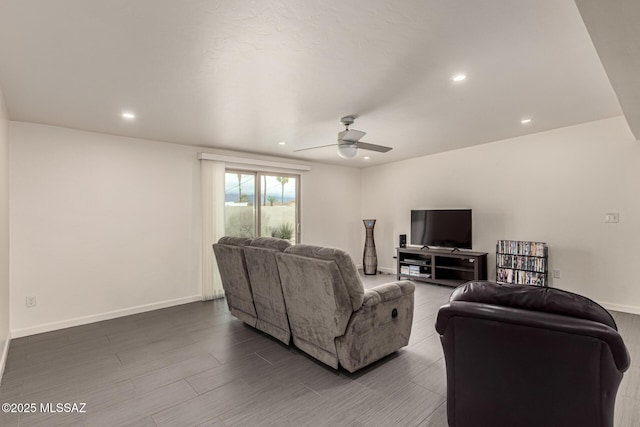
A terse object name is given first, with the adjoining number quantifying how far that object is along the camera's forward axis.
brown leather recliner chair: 1.29
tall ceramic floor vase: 6.62
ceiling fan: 3.45
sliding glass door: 5.36
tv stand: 4.95
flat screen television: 5.25
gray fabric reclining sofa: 2.41
